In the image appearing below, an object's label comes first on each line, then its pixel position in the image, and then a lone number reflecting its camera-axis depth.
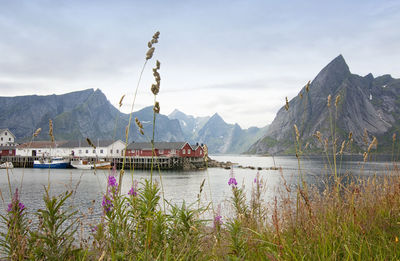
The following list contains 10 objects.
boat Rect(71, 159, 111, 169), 81.51
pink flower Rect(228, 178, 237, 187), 7.36
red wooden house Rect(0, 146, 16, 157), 104.93
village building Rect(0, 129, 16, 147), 131.48
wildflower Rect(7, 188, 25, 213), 3.82
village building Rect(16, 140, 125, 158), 92.69
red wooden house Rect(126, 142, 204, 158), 92.44
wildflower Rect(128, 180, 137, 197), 4.29
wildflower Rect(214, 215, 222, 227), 5.43
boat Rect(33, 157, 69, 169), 87.00
